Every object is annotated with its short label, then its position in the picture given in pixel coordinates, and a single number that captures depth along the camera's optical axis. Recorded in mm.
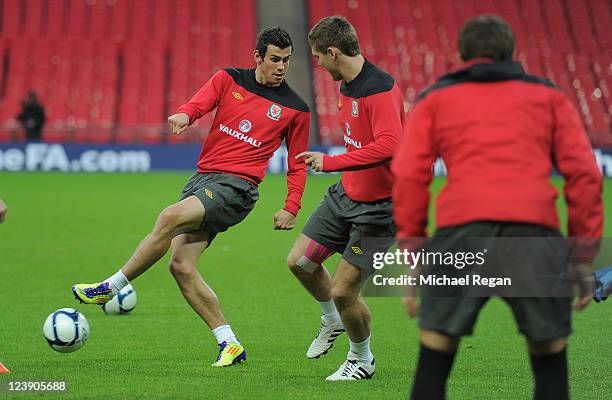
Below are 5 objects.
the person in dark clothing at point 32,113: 53437
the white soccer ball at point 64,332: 13867
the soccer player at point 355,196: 12898
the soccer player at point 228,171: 14086
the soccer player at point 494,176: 8586
